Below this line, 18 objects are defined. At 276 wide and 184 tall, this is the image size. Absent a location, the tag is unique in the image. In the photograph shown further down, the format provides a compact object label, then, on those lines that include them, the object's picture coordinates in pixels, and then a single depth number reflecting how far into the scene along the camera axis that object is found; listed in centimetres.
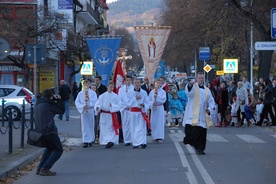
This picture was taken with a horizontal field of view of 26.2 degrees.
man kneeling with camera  1104
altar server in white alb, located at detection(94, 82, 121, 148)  1600
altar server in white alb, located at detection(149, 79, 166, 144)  1702
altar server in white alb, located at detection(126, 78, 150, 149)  1595
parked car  2584
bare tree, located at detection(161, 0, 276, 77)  2916
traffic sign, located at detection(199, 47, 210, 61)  3900
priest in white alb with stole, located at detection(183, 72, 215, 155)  1405
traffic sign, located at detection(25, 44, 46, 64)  1685
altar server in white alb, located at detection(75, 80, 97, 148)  1639
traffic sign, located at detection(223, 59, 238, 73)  3656
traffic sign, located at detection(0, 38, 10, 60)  1284
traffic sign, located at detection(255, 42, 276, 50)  1987
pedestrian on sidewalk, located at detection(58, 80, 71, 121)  2683
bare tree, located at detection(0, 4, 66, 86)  3653
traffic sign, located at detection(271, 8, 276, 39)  1661
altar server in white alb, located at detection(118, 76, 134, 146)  1641
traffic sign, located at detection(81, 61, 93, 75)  4456
